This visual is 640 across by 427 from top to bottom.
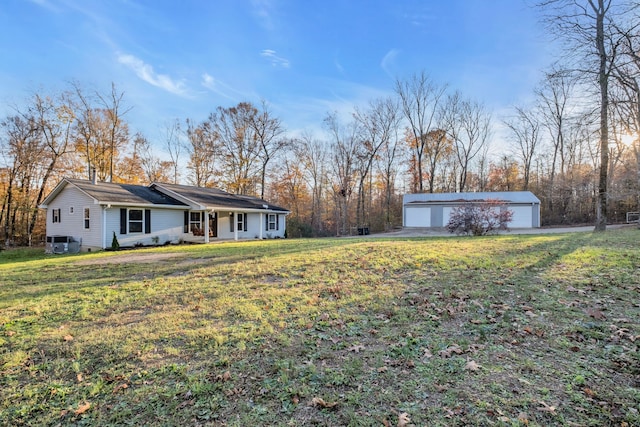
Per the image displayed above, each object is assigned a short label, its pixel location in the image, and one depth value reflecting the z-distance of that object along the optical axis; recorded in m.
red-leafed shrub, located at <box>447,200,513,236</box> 15.75
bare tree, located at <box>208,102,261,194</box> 30.73
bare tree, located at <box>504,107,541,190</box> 33.62
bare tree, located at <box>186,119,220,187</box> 30.55
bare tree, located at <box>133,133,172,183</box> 28.89
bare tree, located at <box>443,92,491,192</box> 35.28
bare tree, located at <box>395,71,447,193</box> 34.47
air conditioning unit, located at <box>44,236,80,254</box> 15.28
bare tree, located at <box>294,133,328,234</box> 33.53
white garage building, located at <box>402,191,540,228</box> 25.97
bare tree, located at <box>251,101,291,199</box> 31.27
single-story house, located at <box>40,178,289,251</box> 14.73
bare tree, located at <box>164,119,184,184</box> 30.56
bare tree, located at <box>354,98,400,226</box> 33.38
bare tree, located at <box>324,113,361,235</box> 33.06
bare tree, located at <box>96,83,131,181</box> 25.42
